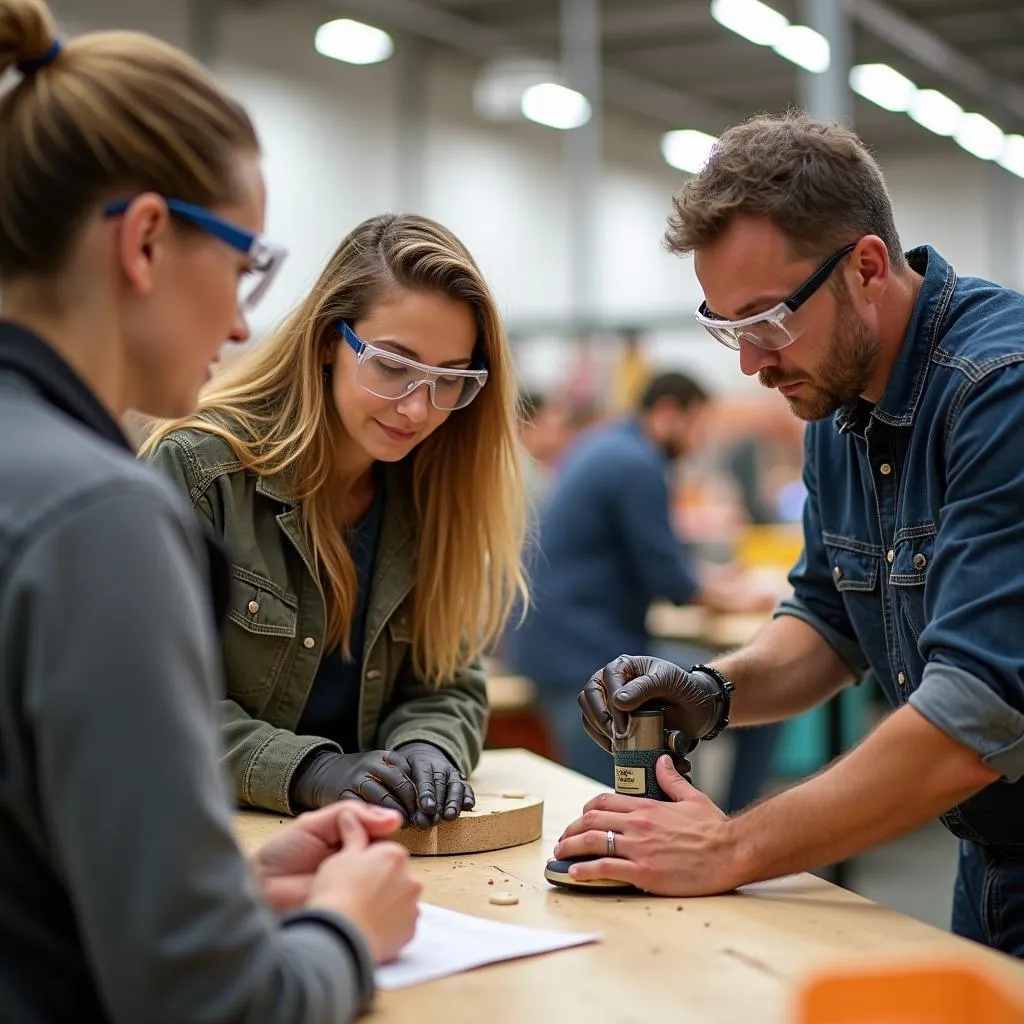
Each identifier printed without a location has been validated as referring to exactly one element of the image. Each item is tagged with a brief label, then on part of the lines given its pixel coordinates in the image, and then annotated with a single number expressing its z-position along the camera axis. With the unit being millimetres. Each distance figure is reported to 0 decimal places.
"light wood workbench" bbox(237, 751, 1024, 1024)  1269
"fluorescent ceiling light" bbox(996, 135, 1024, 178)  7668
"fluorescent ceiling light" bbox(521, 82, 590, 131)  8961
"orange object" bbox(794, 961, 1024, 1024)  1087
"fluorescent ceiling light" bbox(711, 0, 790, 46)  7824
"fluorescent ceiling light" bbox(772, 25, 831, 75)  7180
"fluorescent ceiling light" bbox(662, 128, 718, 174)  8609
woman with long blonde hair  1983
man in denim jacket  1590
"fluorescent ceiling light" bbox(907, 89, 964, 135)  7777
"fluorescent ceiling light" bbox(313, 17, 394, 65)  9289
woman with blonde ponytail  900
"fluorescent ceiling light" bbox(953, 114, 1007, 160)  7703
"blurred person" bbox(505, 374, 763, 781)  4742
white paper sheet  1345
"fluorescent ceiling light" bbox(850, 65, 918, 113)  7691
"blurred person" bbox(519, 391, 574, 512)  7098
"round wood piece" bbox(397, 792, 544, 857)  1864
